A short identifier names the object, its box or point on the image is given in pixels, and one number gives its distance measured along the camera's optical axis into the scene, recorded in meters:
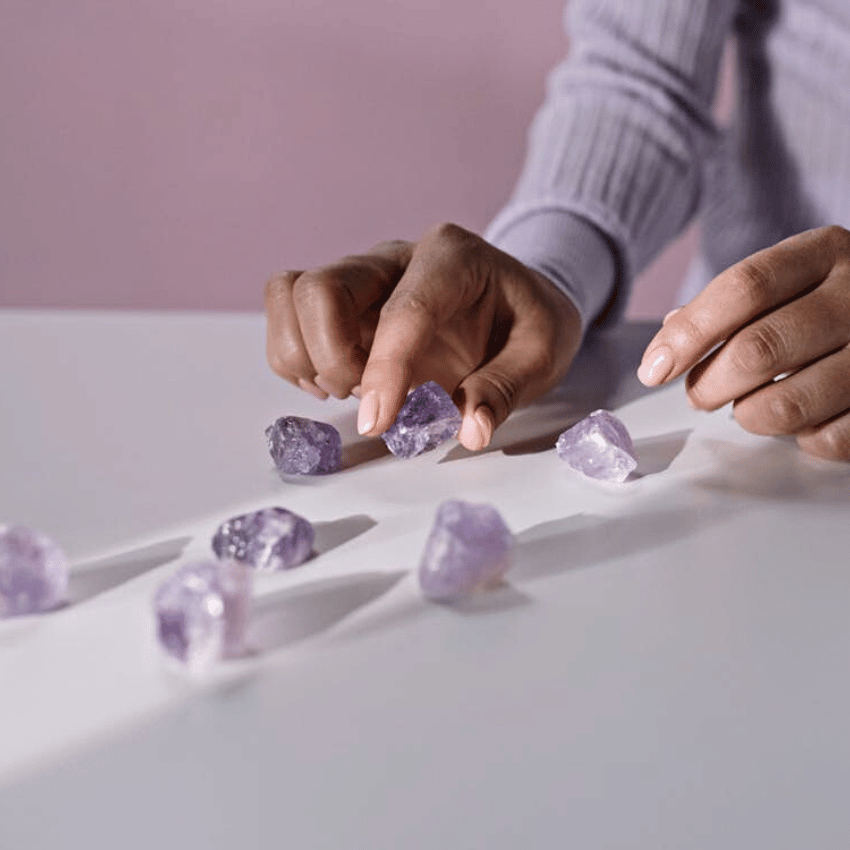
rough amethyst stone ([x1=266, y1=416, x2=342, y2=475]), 0.81
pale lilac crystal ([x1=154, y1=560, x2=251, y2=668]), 0.55
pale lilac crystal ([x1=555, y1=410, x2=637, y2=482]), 0.79
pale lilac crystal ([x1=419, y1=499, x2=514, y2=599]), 0.62
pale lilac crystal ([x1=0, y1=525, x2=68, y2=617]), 0.60
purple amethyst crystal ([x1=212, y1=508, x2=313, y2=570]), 0.66
